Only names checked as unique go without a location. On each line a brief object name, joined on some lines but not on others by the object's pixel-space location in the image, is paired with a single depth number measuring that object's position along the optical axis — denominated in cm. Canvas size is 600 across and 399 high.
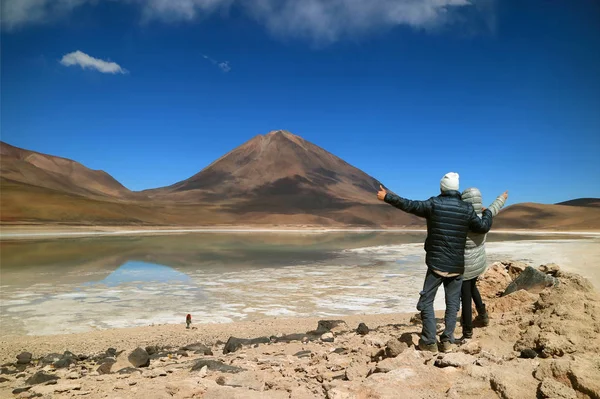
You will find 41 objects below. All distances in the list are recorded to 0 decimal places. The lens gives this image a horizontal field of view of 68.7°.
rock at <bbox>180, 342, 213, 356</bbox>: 587
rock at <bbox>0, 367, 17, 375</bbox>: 534
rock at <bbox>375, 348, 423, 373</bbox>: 333
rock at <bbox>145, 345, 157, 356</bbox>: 602
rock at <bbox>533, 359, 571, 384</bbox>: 280
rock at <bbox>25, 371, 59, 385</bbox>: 444
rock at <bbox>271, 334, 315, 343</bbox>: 620
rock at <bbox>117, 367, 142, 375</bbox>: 463
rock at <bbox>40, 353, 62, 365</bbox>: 578
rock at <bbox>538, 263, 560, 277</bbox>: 579
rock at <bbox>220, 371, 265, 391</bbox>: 354
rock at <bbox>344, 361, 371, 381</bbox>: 351
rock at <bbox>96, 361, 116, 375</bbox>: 486
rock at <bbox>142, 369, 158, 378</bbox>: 426
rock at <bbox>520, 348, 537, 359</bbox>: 346
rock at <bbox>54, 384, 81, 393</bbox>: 398
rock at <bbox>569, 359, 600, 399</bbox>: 263
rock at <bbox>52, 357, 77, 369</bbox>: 546
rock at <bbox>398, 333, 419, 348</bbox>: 421
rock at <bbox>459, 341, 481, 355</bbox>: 364
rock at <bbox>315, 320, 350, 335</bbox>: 686
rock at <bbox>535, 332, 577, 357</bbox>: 342
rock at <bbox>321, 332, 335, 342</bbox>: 590
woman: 429
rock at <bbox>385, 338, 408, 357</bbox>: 376
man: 390
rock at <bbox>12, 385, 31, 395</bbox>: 417
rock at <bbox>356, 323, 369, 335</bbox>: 603
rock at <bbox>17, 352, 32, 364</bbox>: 580
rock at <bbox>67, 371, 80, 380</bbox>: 458
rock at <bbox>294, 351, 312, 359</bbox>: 479
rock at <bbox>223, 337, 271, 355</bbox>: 580
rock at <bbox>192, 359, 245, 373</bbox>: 422
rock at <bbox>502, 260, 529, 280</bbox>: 629
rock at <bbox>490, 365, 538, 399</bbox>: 274
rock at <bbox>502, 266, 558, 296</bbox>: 542
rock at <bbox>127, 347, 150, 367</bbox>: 516
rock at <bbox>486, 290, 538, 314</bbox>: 503
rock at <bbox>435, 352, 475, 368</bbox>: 319
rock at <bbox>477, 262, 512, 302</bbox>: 590
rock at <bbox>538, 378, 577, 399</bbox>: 260
